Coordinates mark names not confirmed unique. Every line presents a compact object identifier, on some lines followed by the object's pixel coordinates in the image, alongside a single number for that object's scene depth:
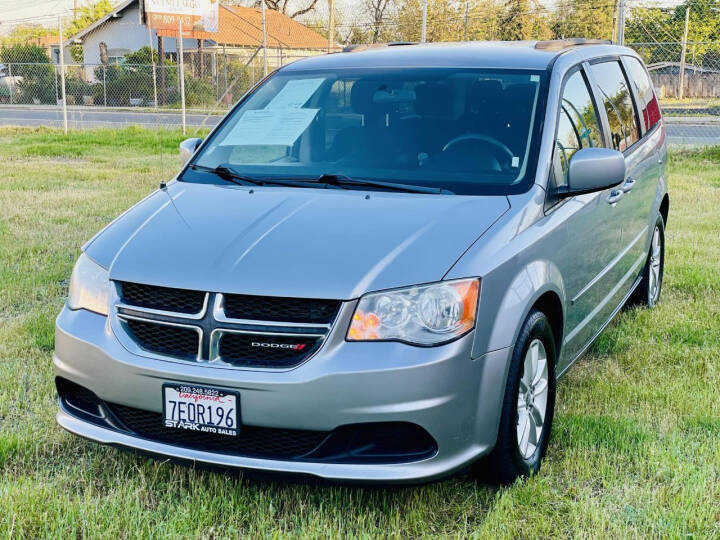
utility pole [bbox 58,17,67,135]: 18.84
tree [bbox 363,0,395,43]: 47.38
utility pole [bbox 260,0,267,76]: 19.92
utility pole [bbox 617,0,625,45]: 13.09
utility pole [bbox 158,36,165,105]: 34.34
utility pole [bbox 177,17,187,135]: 16.92
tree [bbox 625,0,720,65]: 34.06
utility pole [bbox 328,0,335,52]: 37.49
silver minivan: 2.95
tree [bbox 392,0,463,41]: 44.38
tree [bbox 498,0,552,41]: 46.34
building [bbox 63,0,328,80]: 44.06
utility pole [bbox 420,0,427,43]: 21.23
